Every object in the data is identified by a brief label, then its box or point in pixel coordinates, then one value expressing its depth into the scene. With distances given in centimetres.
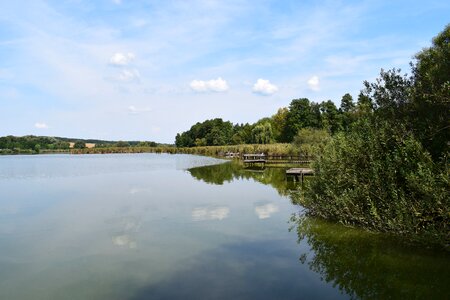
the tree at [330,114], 7933
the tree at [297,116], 8025
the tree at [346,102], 8260
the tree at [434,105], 1014
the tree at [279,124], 8619
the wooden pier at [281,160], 4656
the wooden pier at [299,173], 2675
